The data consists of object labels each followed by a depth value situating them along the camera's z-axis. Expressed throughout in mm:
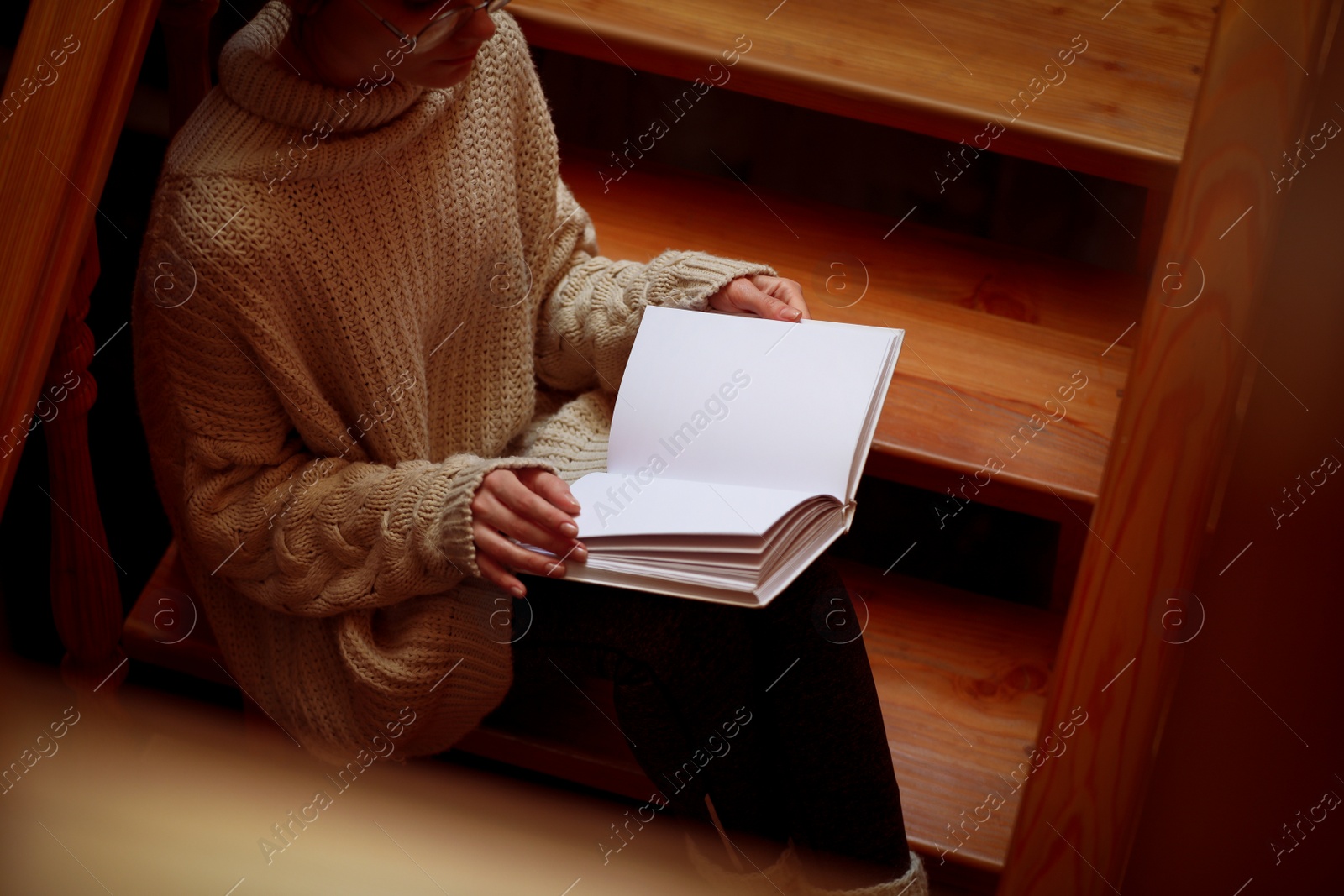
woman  3142
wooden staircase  3467
